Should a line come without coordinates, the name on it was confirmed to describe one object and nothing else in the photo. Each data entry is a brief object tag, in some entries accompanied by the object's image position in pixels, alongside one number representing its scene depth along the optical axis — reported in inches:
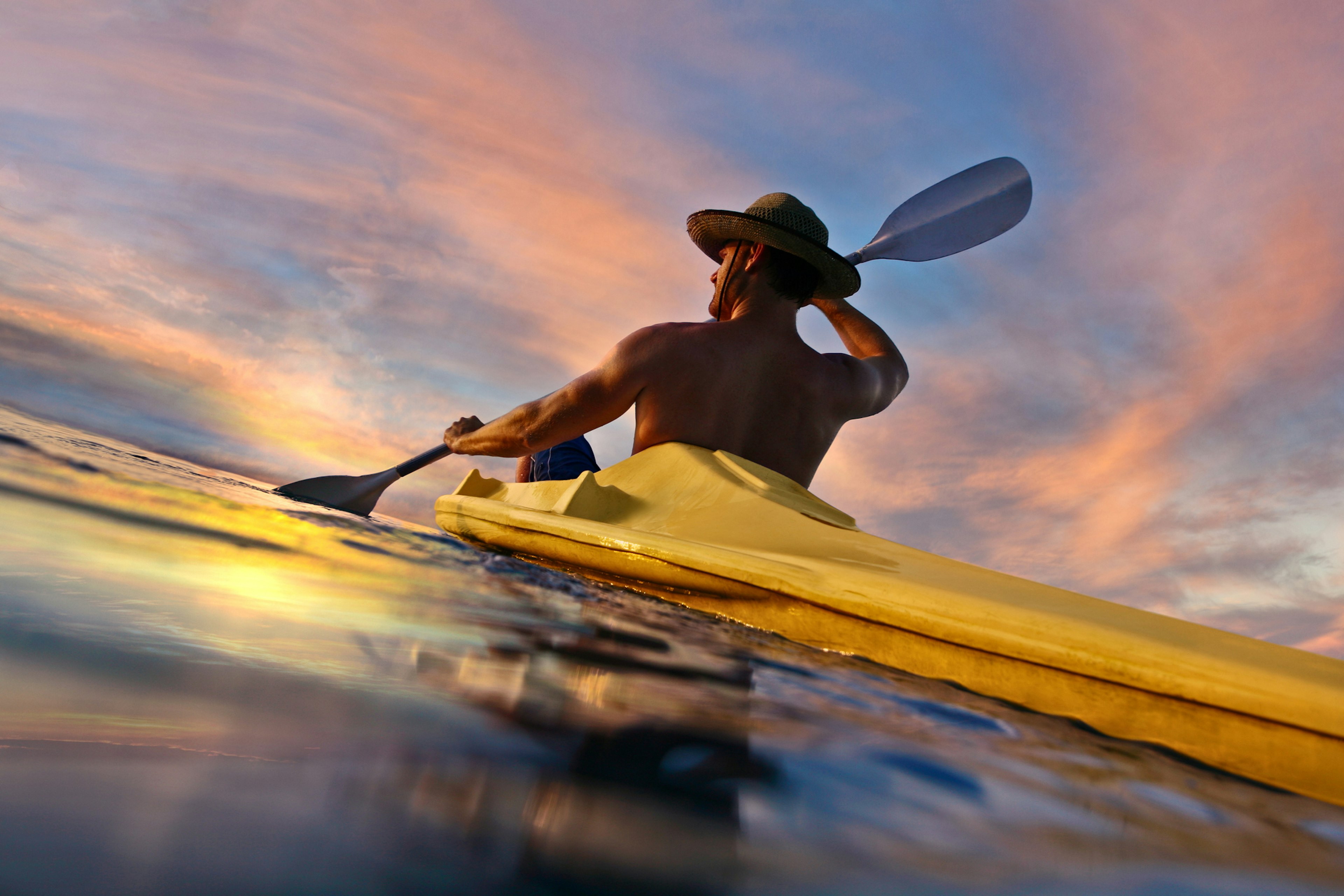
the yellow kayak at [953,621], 35.5
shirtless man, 98.3
